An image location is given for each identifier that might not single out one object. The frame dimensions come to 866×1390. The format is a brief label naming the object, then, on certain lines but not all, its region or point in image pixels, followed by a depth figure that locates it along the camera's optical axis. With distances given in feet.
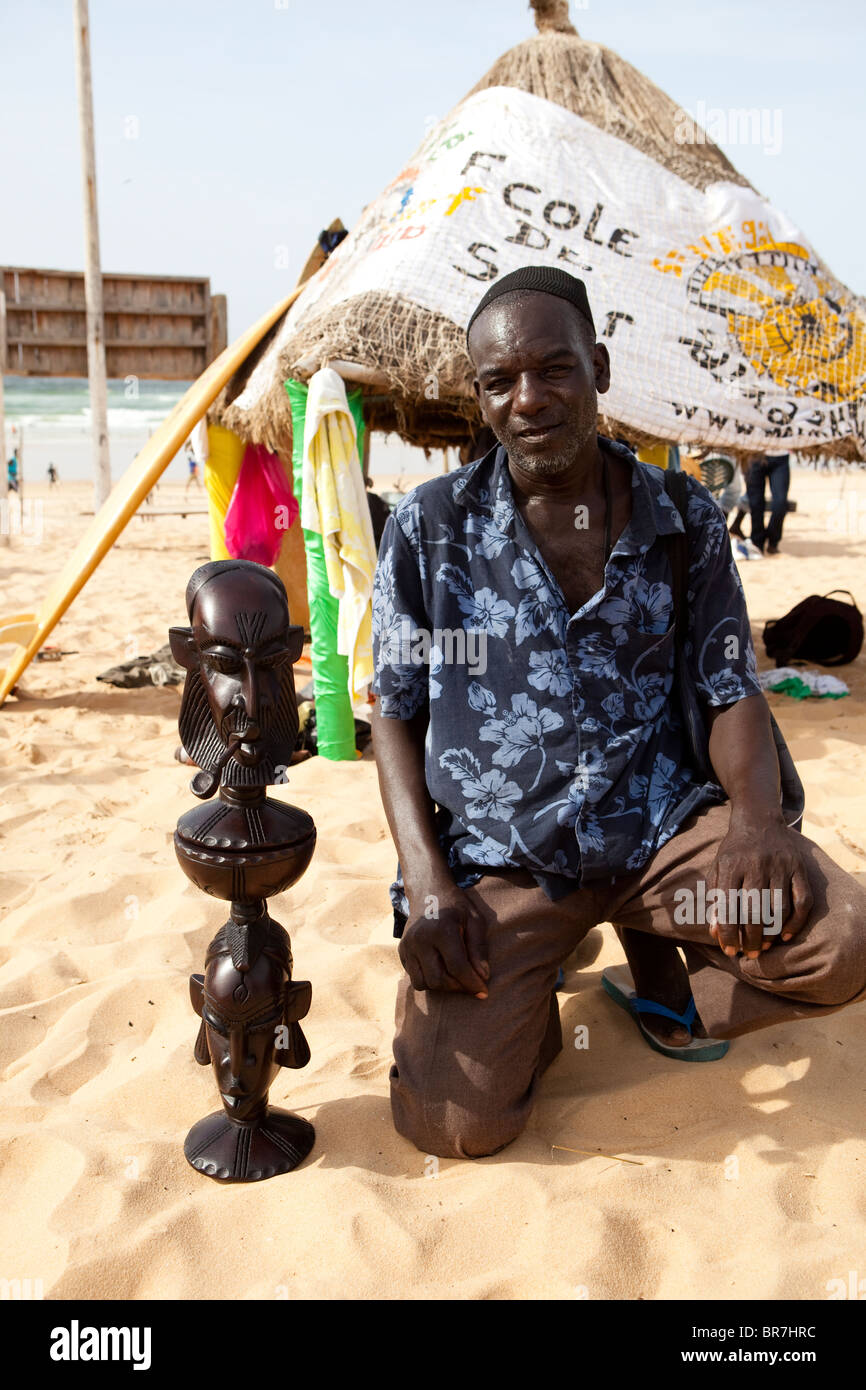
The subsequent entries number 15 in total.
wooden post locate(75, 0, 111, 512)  30.35
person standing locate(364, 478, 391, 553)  19.21
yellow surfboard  17.97
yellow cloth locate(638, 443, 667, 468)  16.81
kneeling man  6.88
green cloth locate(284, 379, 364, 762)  15.61
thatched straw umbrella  14.51
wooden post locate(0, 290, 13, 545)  38.89
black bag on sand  21.47
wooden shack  31.76
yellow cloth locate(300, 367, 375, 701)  14.83
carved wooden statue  5.95
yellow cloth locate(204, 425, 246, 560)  21.04
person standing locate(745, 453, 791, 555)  36.32
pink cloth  20.93
